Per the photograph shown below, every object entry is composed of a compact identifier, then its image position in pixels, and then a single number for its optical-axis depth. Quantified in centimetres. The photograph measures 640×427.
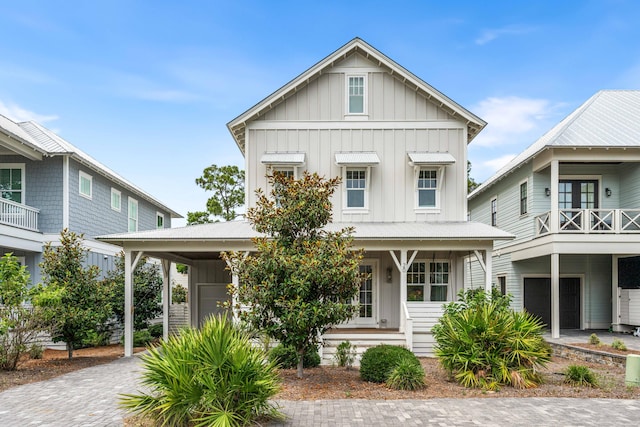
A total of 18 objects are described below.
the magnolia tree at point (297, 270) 987
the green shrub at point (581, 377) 1040
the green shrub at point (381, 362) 1052
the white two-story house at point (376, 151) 1761
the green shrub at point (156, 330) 2052
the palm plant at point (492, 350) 1020
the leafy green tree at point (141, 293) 1753
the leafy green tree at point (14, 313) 1211
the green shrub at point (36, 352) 1459
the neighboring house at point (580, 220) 1731
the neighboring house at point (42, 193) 1689
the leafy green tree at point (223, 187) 3731
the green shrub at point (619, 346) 1393
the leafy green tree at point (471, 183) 4041
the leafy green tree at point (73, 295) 1354
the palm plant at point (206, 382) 705
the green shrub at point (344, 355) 1259
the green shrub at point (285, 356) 1194
